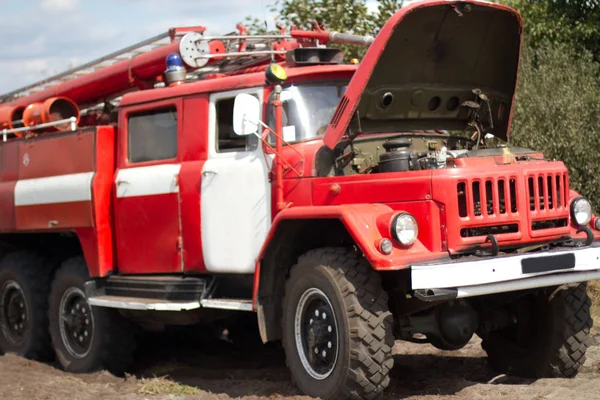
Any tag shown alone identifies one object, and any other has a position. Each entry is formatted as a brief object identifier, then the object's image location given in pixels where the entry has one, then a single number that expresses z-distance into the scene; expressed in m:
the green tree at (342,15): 13.88
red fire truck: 6.10
